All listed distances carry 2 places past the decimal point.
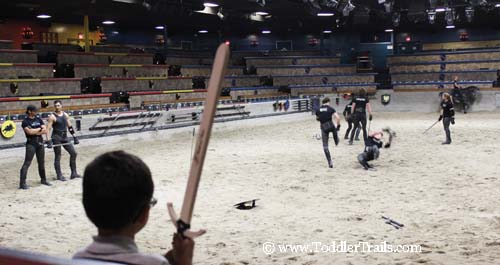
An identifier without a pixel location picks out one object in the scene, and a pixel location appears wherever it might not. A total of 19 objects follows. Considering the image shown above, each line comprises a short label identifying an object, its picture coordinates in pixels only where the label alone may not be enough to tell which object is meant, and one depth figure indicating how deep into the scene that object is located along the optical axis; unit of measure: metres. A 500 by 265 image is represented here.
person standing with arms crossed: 10.01
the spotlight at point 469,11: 25.38
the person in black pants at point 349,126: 16.05
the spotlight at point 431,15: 26.70
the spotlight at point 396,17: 28.00
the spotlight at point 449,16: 25.81
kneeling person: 10.88
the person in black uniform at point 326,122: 11.63
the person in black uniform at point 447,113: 14.80
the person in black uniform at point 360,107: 15.12
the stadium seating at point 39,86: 18.00
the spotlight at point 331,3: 22.86
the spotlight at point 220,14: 25.68
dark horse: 26.45
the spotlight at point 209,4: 23.56
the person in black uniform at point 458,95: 26.41
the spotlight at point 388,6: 25.12
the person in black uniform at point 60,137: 10.69
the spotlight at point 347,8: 23.92
